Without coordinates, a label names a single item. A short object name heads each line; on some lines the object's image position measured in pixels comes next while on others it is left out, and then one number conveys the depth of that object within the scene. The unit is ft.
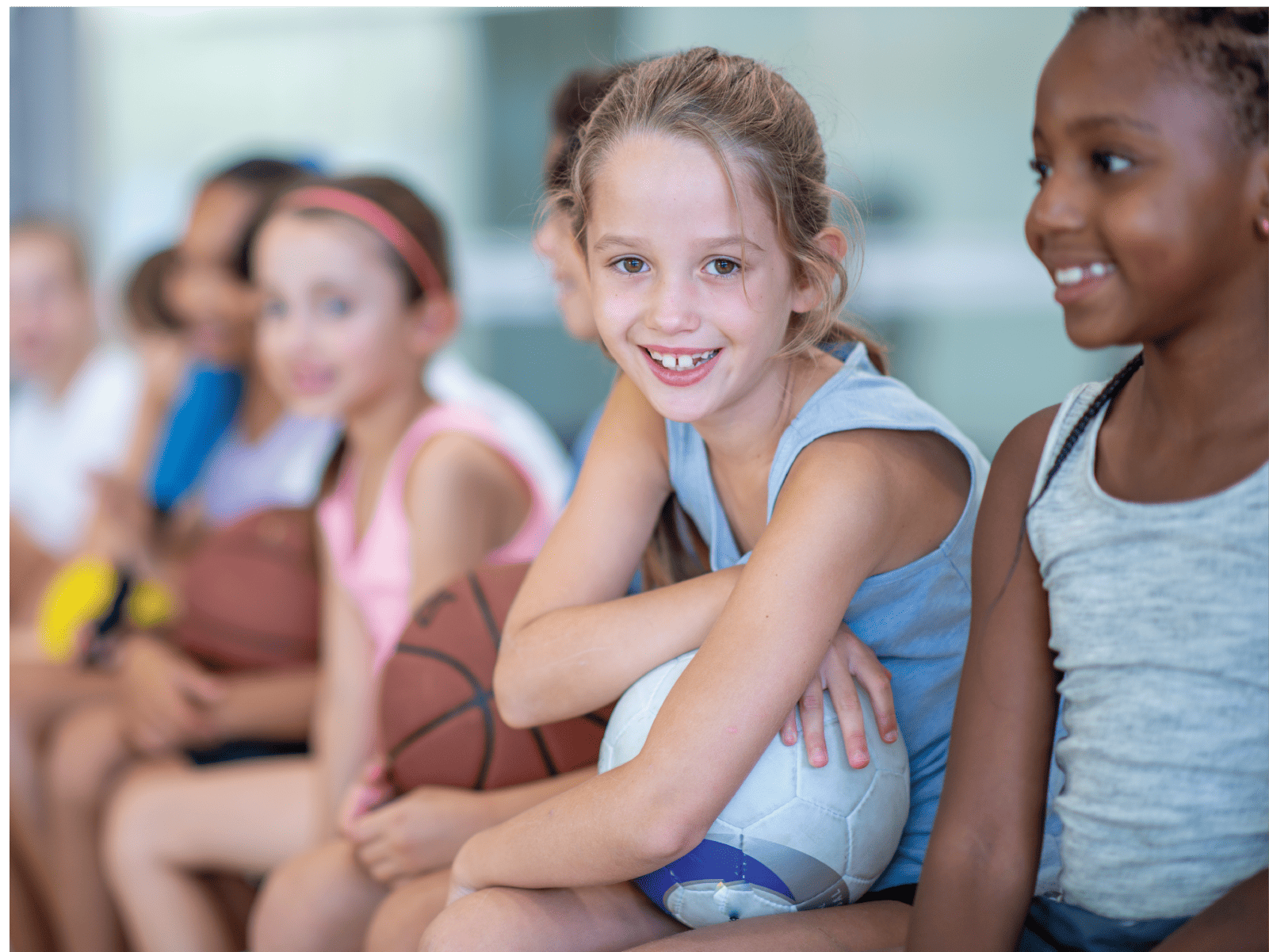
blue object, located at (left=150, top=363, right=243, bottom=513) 9.23
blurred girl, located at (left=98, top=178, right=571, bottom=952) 6.08
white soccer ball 3.64
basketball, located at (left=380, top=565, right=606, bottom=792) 4.67
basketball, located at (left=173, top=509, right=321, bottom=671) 6.74
